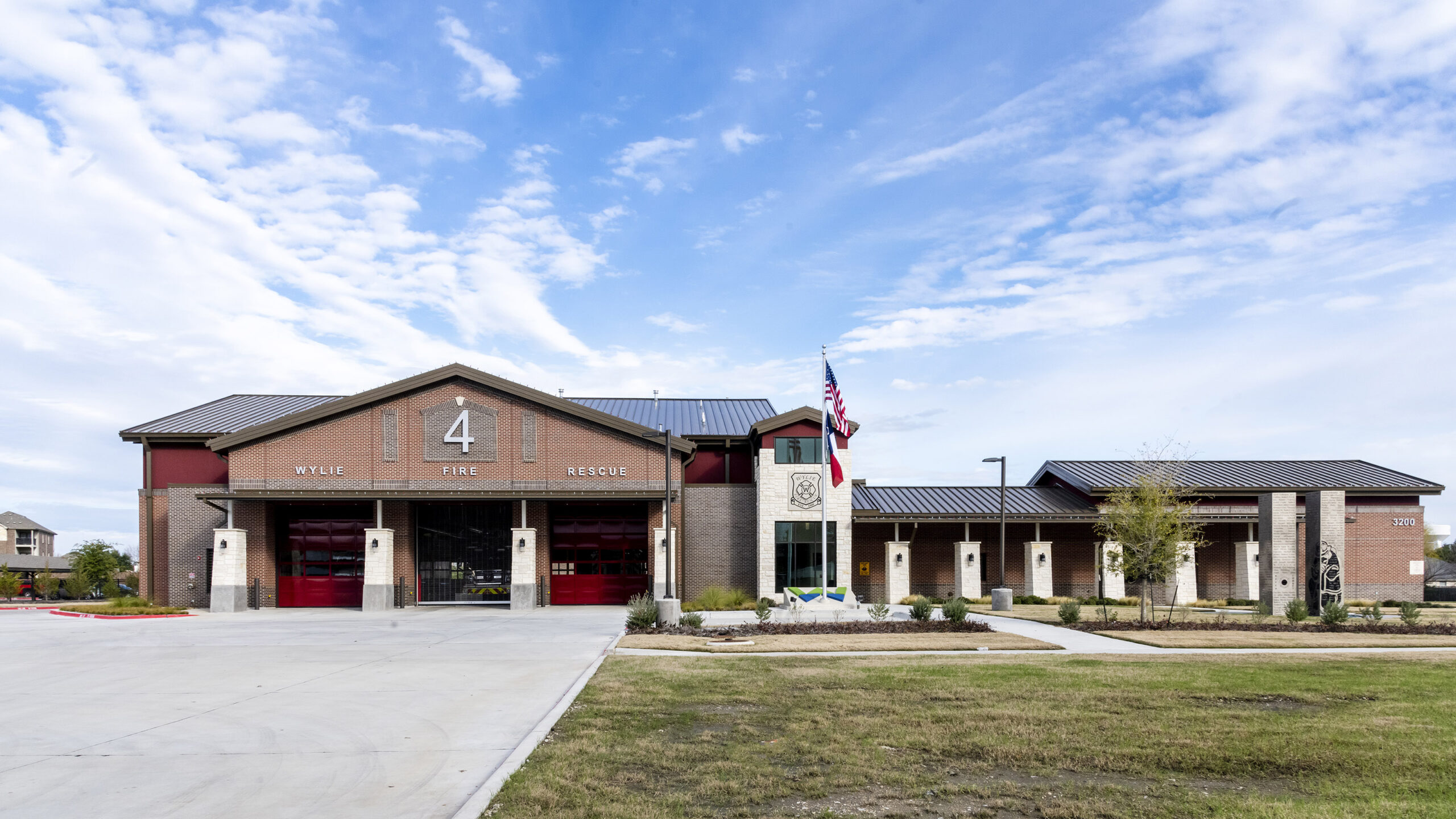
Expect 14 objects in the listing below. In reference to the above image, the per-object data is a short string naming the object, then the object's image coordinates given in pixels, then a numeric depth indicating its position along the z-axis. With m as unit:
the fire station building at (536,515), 35.50
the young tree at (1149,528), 25.91
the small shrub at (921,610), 24.47
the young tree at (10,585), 51.09
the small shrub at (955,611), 23.41
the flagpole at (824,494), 31.30
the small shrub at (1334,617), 23.84
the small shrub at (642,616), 22.84
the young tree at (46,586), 52.47
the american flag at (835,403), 30.33
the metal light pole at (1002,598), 31.09
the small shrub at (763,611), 25.00
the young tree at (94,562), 52.09
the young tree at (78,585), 51.25
